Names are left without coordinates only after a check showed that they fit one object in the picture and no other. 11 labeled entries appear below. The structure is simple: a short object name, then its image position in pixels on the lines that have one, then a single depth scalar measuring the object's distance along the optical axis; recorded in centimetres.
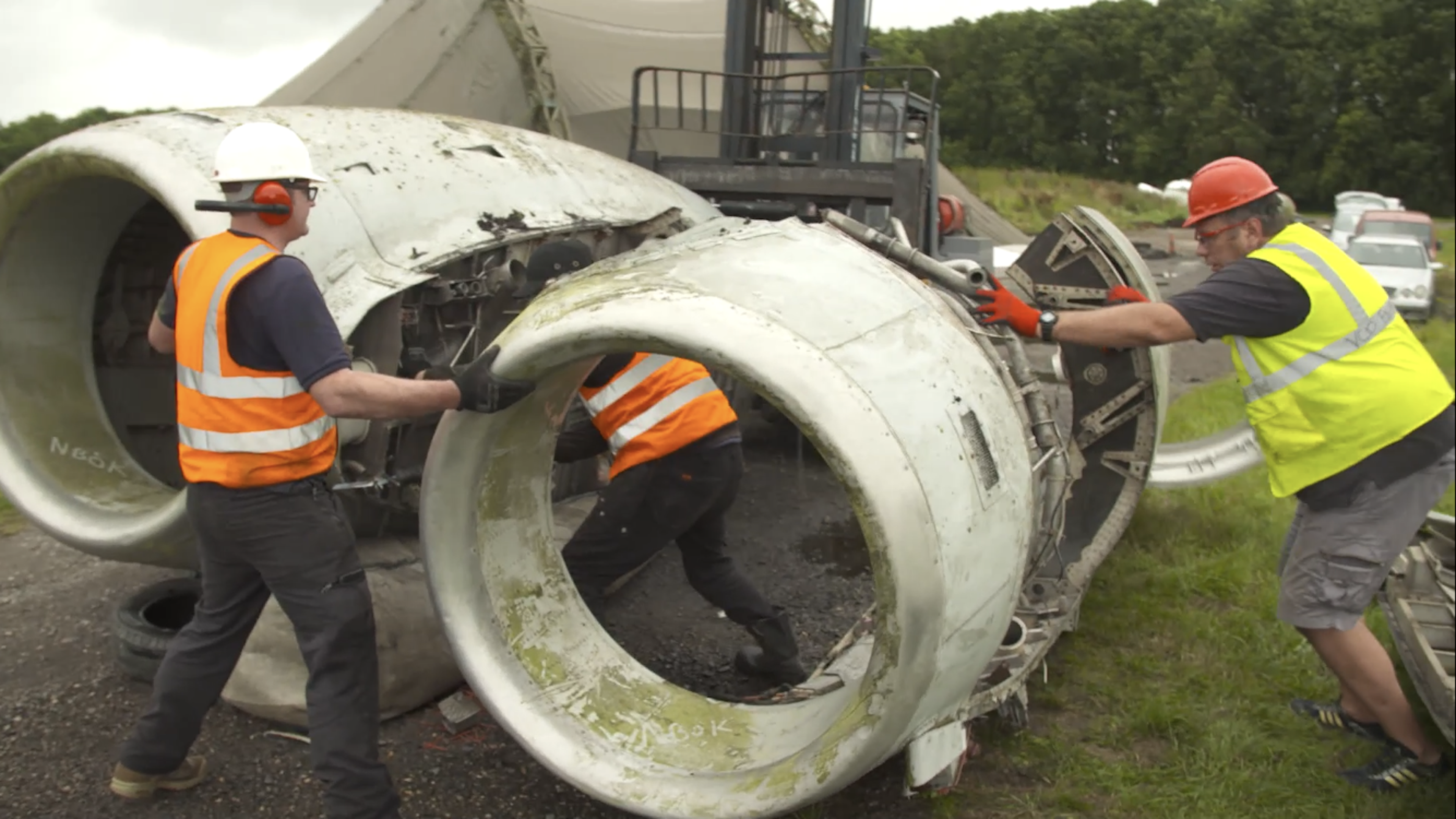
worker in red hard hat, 301
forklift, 566
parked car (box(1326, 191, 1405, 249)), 2036
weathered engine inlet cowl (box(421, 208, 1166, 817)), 226
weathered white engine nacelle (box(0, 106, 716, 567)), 328
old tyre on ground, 363
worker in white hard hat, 261
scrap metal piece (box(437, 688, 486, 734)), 341
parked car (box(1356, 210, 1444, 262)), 1803
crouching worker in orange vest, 334
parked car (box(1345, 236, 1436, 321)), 1484
